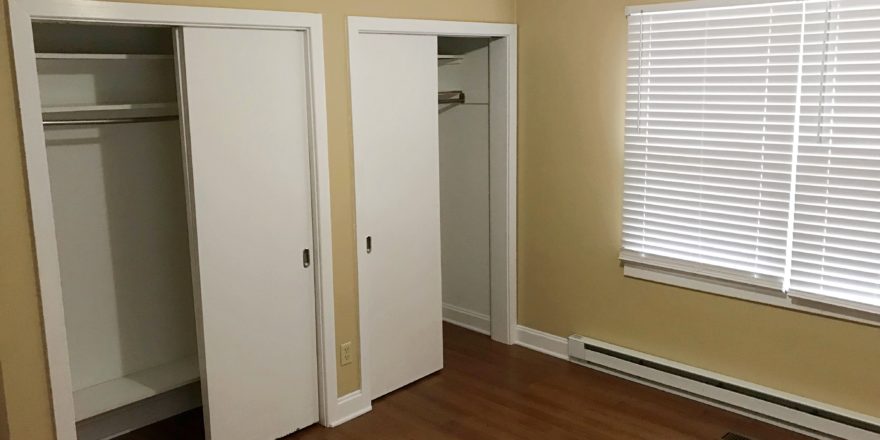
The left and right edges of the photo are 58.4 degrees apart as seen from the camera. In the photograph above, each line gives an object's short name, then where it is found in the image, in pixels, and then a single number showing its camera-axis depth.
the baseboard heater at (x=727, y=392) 3.55
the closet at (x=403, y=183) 3.93
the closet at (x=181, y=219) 3.35
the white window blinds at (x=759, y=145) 3.37
